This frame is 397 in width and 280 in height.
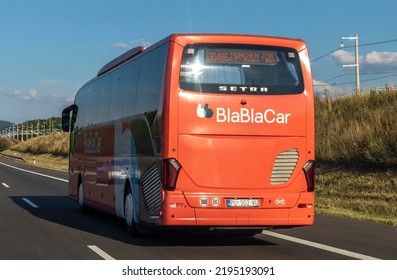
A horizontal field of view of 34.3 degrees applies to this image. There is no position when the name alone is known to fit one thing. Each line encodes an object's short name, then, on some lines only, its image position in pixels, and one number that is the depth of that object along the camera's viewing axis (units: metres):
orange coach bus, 10.32
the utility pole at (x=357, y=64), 57.13
